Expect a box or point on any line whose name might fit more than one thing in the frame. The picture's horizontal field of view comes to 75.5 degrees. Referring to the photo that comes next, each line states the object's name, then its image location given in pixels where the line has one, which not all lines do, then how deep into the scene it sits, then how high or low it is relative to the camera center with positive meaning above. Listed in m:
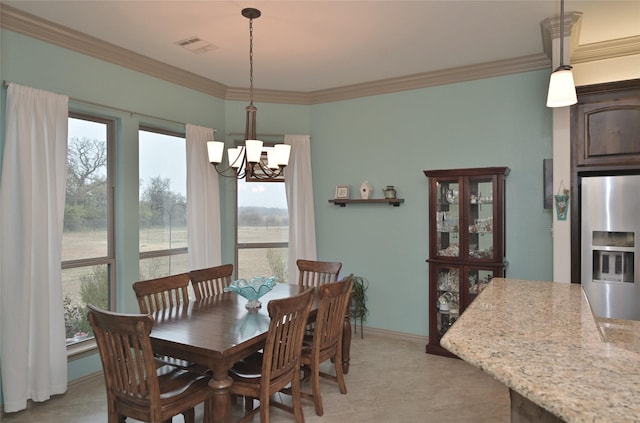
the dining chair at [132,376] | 2.03 -0.86
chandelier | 2.85 +0.40
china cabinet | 3.93 -0.29
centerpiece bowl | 3.00 -0.58
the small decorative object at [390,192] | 4.61 +0.19
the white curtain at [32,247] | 2.94 -0.26
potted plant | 4.79 -1.07
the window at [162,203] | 4.15 +0.08
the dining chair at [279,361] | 2.36 -0.92
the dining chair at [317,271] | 3.96 -0.60
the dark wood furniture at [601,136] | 3.09 +0.54
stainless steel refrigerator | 2.99 -0.28
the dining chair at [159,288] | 2.91 -0.58
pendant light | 2.14 +0.63
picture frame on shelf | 4.95 +0.20
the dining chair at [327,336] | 2.89 -0.94
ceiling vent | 3.58 +1.47
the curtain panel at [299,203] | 5.01 +0.08
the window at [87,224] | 3.53 -0.12
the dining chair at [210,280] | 3.47 -0.62
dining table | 2.23 -0.73
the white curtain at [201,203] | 4.40 +0.08
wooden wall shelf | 4.60 +0.09
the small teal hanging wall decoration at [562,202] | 3.16 +0.04
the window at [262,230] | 5.11 -0.26
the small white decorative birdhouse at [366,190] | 4.80 +0.22
